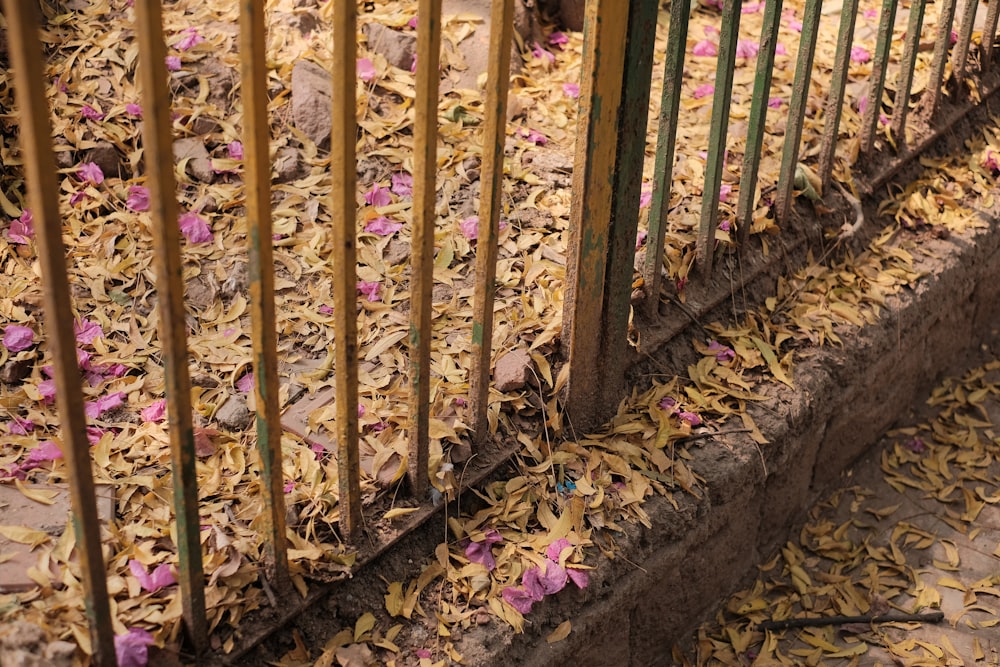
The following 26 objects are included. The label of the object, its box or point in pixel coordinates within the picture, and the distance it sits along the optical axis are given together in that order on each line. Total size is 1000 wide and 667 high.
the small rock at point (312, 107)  2.68
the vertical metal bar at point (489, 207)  1.58
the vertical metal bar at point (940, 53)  2.89
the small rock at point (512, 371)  2.06
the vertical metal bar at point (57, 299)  1.11
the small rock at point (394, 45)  2.87
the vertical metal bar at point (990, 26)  3.19
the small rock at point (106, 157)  2.57
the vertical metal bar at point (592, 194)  1.77
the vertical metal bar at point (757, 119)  2.23
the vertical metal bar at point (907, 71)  2.76
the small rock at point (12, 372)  2.07
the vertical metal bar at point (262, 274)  1.29
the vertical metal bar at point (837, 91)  2.47
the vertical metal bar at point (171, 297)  1.19
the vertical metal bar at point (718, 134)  2.09
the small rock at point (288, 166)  2.61
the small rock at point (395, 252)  2.42
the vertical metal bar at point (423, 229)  1.46
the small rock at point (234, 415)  2.00
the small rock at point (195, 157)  2.60
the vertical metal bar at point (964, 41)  3.01
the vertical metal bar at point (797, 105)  2.34
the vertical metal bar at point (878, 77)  2.65
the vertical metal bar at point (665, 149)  1.97
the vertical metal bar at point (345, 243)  1.37
